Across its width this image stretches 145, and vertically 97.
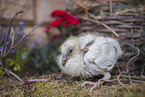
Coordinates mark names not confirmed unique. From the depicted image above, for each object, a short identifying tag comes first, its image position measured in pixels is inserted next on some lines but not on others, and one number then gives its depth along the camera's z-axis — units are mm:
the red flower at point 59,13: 725
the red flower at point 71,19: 688
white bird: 571
